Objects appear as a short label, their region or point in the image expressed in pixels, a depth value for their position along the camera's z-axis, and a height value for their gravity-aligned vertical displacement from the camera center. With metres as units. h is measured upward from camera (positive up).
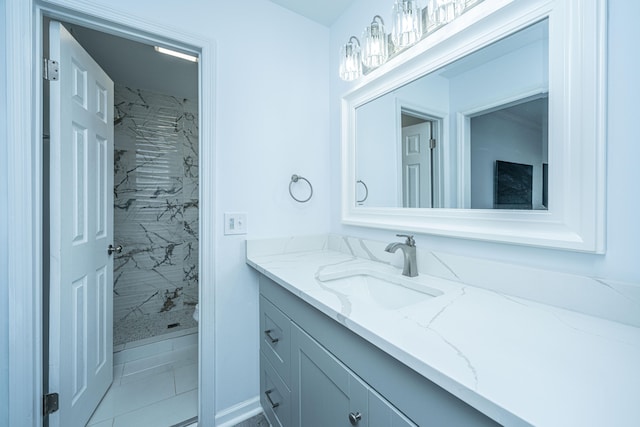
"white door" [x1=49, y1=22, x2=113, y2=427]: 1.21 -0.11
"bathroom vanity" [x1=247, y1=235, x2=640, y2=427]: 0.43 -0.29
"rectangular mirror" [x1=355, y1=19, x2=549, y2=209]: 0.85 +0.33
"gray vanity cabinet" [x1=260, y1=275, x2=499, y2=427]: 0.57 -0.48
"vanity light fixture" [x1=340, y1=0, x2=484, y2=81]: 0.99 +0.79
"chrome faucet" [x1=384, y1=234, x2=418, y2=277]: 1.13 -0.19
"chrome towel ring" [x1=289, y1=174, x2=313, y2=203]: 1.63 +0.19
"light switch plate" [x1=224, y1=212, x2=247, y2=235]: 1.44 -0.06
